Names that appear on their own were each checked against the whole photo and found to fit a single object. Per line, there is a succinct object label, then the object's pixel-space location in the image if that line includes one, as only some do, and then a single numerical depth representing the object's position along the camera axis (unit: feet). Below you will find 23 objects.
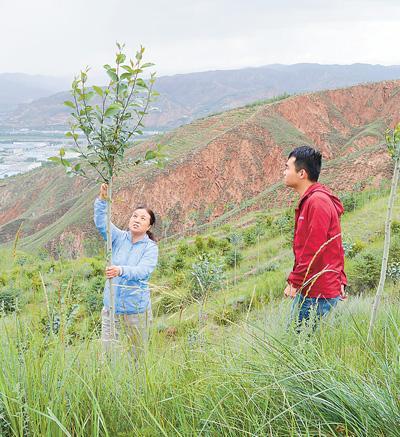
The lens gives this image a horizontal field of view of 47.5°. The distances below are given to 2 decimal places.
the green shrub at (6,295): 32.78
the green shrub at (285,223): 48.15
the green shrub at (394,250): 24.86
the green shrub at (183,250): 49.71
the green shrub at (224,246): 47.02
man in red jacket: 10.74
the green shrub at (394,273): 19.04
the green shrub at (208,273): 11.33
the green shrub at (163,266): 45.47
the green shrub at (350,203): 50.60
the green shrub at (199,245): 49.30
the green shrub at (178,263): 44.70
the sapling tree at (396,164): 9.16
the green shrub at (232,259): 40.32
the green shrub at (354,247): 27.76
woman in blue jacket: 12.34
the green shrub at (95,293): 32.40
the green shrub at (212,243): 50.96
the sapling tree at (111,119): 8.66
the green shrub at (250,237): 50.97
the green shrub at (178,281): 32.41
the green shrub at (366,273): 23.25
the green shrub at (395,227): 31.58
